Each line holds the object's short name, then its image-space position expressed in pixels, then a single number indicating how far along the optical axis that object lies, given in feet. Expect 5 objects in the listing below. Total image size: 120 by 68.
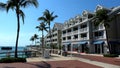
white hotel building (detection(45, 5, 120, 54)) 62.54
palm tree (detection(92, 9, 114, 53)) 50.15
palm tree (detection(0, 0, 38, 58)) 29.60
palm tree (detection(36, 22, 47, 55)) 94.03
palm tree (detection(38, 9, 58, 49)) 72.10
